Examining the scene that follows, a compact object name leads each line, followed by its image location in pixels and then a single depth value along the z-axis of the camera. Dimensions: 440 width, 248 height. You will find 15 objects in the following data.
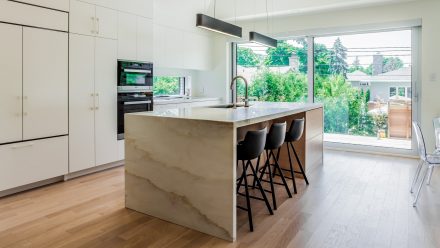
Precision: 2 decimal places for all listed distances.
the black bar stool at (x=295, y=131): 3.60
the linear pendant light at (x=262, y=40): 4.33
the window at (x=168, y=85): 6.34
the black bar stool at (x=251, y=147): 2.70
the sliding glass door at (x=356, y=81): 5.54
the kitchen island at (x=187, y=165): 2.50
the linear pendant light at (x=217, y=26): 3.43
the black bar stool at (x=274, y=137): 3.13
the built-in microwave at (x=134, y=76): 4.53
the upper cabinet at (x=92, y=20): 3.92
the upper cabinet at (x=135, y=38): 4.55
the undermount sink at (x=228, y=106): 4.22
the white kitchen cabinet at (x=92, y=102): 4.00
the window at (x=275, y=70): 6.48
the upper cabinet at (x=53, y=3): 3.51
